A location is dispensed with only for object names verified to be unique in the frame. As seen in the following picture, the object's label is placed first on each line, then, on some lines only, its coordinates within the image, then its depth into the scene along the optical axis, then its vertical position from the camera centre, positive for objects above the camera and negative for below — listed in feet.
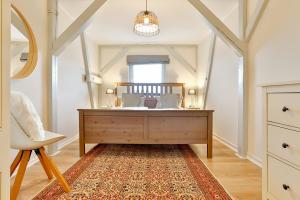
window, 21.90 +2.51
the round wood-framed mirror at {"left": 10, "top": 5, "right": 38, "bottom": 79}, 7.96 +1.92
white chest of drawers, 3.86 -0.79
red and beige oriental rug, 6.51 -2.62
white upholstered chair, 6.24 -1.42
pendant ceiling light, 10.71 +3.55
